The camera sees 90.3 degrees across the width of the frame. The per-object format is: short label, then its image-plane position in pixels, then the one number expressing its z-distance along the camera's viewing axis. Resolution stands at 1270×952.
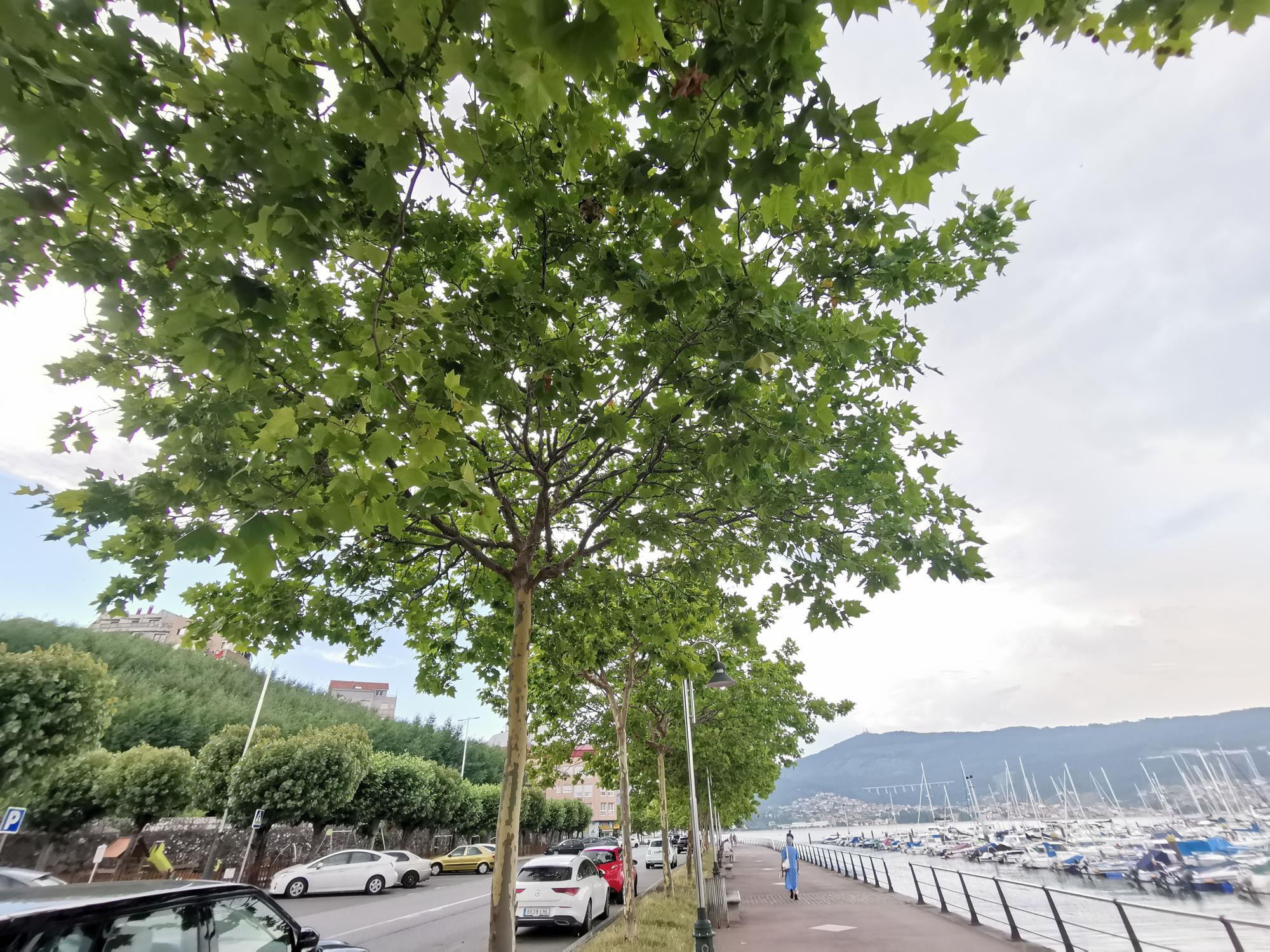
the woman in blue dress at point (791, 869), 19.92
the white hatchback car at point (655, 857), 43.31
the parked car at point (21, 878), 10.95
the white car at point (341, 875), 20.61
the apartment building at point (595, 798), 111.81
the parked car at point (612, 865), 19.59
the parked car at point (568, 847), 37.98
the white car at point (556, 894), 13.41
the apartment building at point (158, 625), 122.86
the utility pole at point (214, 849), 25.52
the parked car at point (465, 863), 32.72
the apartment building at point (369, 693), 138.50
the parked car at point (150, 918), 3.12
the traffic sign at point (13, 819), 13.23
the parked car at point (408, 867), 24.27
